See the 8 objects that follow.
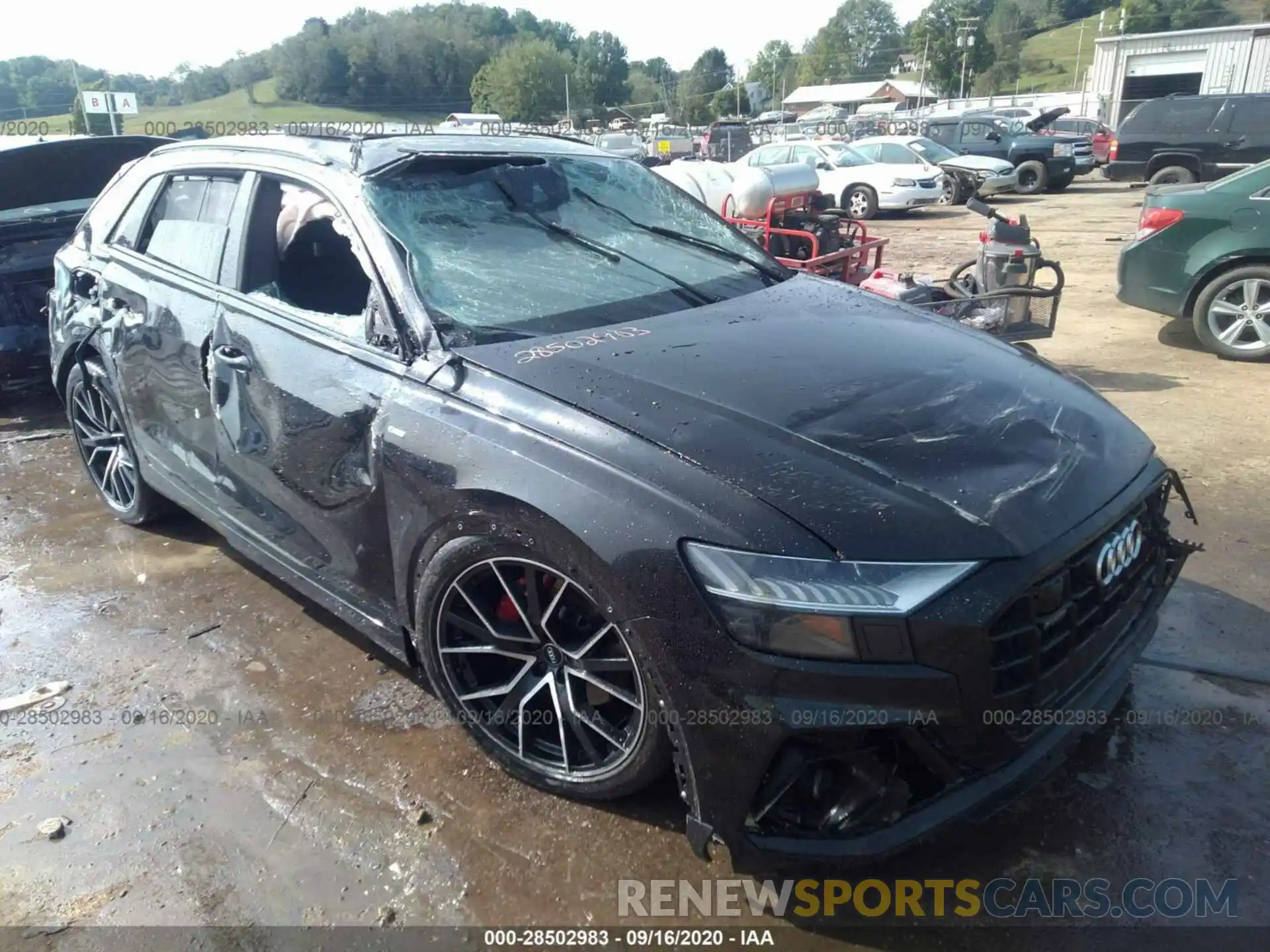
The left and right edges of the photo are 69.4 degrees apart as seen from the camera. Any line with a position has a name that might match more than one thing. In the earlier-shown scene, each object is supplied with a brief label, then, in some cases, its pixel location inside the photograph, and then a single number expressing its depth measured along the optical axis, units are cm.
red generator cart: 757
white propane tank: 794
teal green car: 661
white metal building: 3688
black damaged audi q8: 195
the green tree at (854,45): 11662
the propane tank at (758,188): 777
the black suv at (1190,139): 1634
